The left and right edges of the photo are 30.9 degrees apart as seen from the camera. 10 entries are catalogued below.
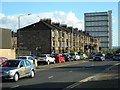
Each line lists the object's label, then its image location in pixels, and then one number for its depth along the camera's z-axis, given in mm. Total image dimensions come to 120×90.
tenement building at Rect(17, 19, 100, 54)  62476
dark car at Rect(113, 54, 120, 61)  43690
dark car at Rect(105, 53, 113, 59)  57245
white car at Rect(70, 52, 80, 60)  45368
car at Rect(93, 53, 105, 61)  42960
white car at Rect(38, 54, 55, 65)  32405
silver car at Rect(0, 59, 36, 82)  13386
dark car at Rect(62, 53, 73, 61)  42591
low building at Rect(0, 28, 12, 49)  40398
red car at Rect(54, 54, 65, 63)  36849
